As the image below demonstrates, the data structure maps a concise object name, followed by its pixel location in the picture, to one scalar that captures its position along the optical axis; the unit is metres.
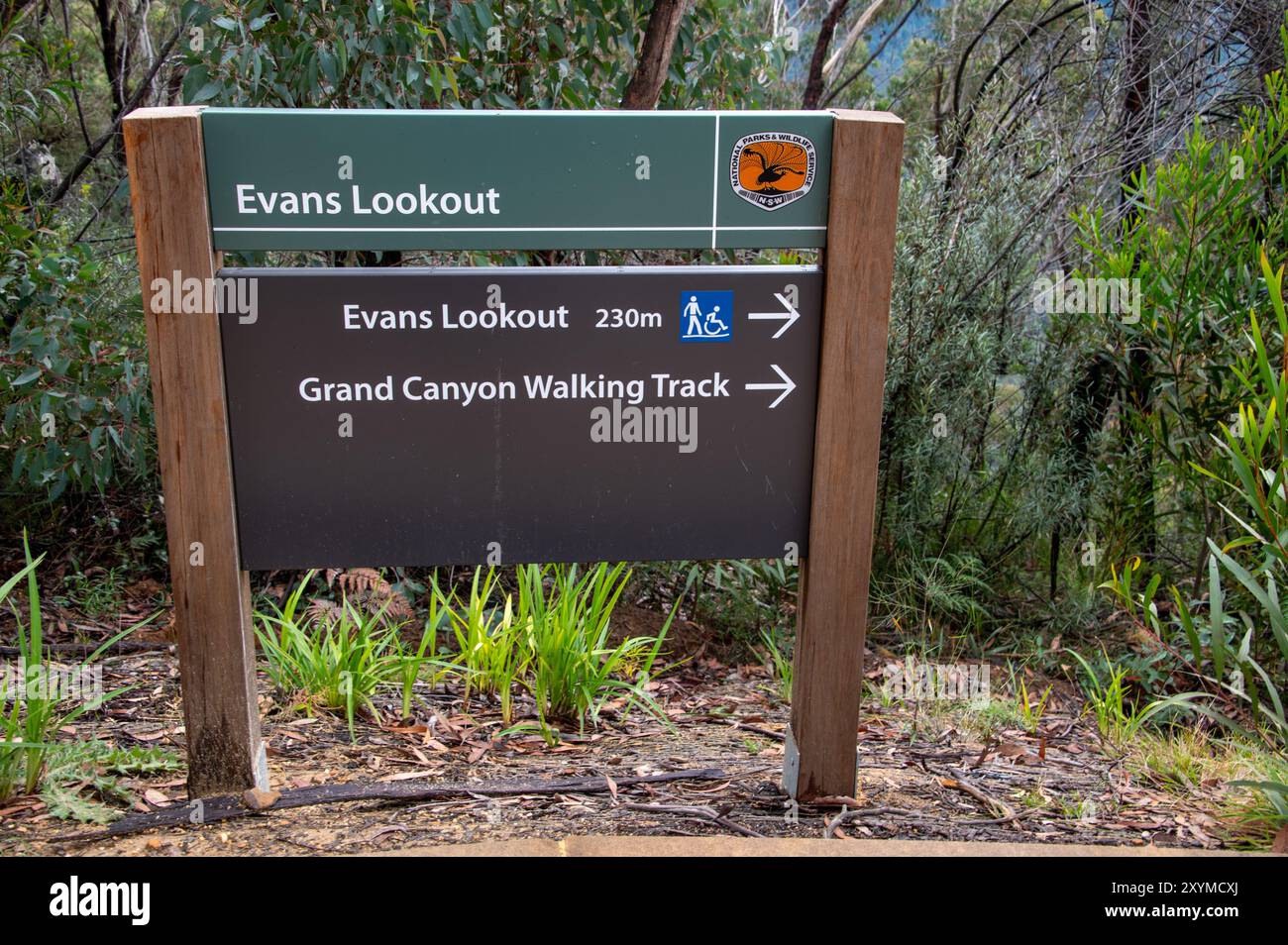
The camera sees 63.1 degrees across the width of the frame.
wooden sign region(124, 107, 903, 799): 2.56
